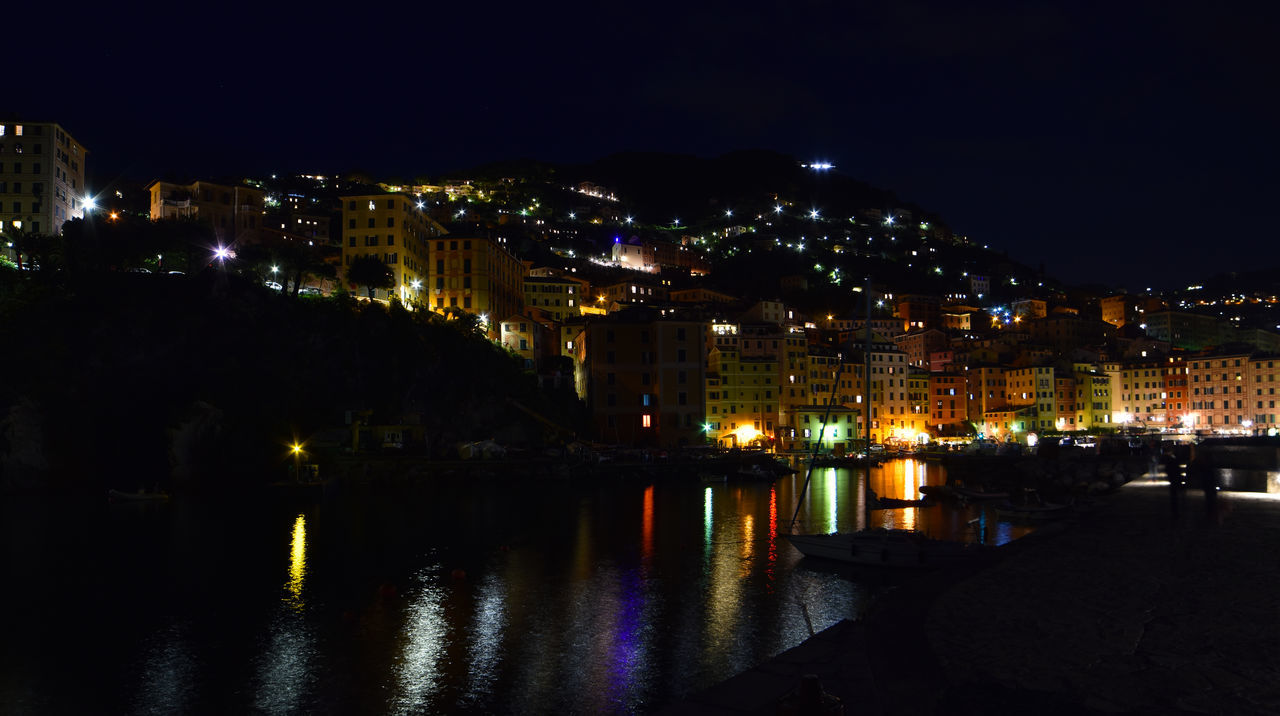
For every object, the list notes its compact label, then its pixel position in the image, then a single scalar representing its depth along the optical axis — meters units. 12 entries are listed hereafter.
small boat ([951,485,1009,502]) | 46.81
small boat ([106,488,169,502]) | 48.56
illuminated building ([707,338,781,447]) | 94.44
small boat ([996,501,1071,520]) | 38.53
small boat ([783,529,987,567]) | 25.59
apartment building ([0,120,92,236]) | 76.94
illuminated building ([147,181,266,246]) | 90.50
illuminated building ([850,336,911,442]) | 107.00
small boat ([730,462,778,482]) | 66.62
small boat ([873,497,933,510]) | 39.19
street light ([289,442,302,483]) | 54.33
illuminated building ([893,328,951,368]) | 127.62
